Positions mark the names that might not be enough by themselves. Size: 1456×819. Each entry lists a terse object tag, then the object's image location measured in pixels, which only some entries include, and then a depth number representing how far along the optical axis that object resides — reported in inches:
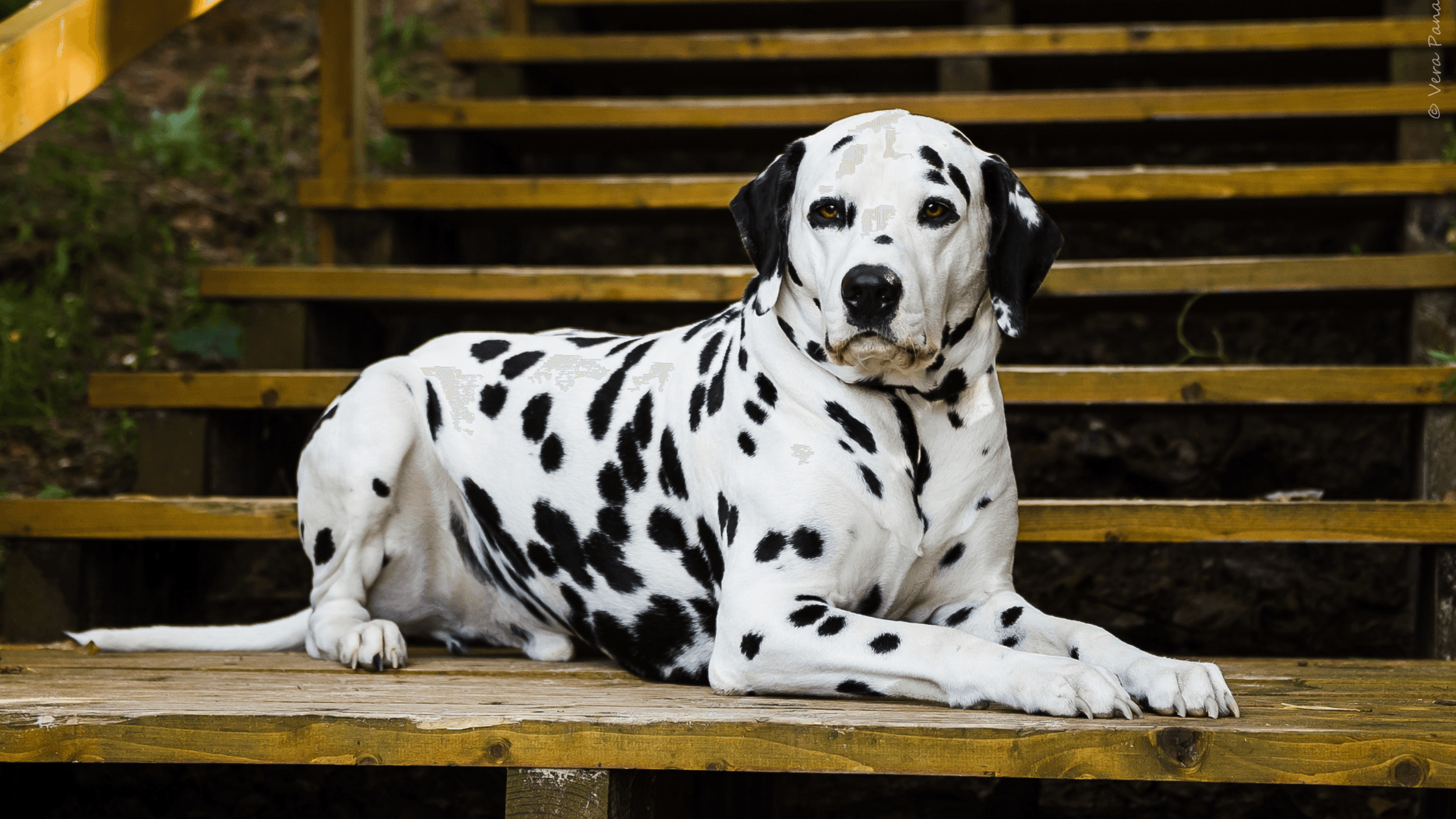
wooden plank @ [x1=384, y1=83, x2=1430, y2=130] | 327.9
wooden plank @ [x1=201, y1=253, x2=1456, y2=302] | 282.2
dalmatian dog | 170.7
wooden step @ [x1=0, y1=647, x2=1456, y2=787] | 139.6
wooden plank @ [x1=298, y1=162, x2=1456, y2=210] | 300.0
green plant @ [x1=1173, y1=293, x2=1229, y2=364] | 293.0
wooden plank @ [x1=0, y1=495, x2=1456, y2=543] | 233.8
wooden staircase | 232.1
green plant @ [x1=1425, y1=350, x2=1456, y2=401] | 251.1
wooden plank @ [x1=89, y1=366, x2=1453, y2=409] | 258.5
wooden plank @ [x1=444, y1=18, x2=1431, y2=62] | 344.5
